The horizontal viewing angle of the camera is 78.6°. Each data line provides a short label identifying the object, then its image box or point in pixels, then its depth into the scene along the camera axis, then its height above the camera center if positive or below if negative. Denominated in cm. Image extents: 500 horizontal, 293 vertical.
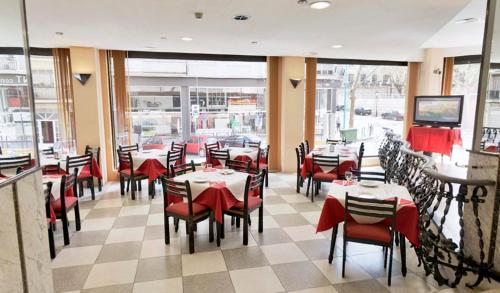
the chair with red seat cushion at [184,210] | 363 -124
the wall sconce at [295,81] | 764 +72
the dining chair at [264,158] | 661 -105
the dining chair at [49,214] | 354 -121
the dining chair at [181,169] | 466 -94
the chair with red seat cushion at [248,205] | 389 -125
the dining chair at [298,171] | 615 -124
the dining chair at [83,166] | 543 -102
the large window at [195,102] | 757 +21
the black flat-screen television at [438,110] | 702 -1
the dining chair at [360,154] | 616 -91
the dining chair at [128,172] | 579 -120
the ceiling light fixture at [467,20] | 457 +136
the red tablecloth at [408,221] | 312 -114
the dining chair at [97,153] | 627 -89
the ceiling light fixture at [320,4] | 338 +118
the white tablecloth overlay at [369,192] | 329 -96
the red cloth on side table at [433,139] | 723 -71
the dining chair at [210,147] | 670 -86
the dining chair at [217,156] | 623 -94
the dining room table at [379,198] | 313 -103
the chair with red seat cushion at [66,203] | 391 -125
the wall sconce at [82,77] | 634 +69
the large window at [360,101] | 856 +24
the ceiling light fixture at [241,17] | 395 +121
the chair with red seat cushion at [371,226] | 299 -120
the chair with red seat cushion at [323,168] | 559 -111
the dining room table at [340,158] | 573 -92
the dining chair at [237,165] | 512 -95
